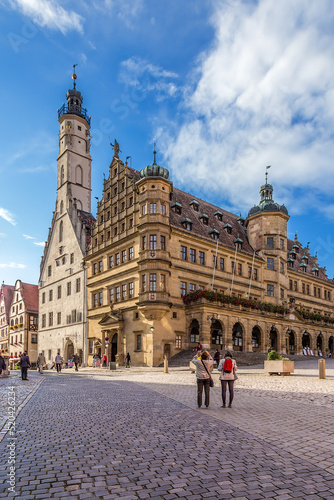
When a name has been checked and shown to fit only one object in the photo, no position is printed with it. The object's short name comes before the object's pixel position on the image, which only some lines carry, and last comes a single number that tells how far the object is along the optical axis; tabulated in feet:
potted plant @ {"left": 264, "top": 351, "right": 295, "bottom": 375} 84.74
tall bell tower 200.44
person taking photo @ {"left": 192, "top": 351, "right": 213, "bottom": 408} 41.50
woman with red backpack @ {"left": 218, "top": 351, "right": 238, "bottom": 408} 42.37
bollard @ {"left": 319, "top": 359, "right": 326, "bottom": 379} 76.33
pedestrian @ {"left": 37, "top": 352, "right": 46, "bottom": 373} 111.33
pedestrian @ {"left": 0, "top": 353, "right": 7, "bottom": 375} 66.51
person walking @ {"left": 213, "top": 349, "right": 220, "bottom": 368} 105.40
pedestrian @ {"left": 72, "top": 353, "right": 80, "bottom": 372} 129.96
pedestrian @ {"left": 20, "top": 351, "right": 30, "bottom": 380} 83.15
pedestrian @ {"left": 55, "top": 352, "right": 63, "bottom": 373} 118.39
